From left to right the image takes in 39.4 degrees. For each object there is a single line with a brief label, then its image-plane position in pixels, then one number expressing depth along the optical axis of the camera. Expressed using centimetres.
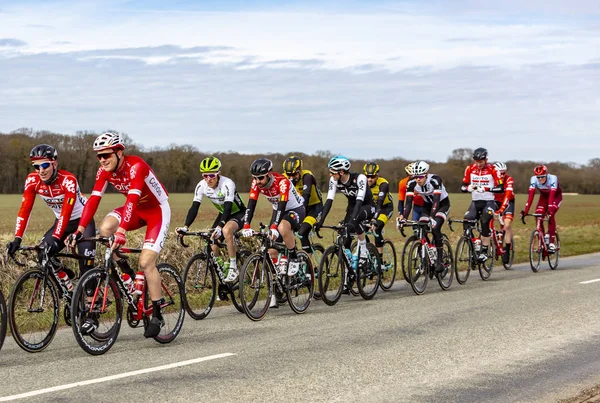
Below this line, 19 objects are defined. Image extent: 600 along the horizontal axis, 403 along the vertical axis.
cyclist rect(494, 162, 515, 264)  1841
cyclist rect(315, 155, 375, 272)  1314
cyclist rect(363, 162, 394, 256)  1506
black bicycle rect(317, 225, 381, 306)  1272
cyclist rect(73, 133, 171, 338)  874
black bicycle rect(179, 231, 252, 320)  1126
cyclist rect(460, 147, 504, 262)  1761
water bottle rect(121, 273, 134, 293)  906
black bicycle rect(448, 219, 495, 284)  1599
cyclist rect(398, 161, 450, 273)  1488
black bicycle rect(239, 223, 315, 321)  1095
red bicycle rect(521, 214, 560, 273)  1850
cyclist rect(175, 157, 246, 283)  1165
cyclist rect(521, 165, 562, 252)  1956
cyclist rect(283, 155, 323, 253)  1281
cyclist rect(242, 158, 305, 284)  1155
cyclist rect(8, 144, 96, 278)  938
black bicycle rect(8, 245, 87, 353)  855
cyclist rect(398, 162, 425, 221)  1580
